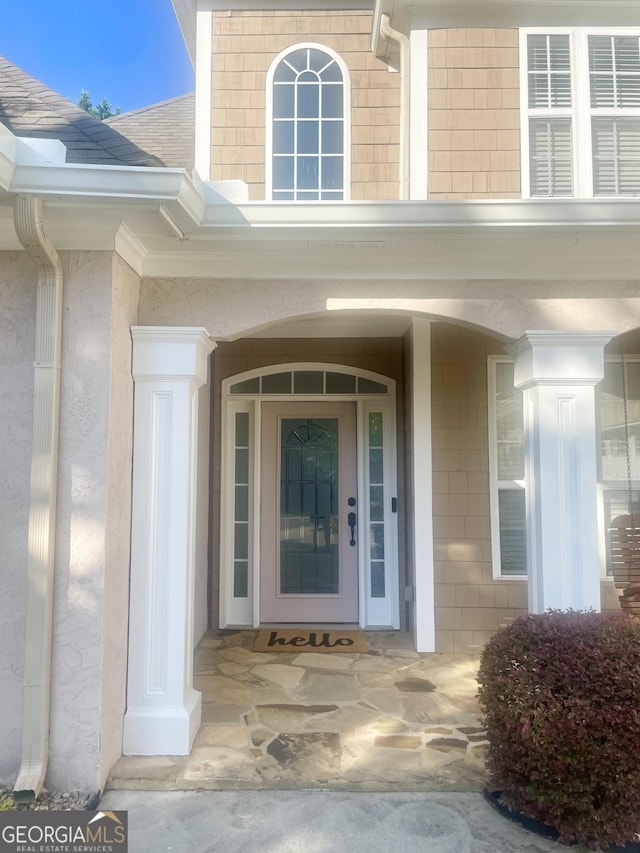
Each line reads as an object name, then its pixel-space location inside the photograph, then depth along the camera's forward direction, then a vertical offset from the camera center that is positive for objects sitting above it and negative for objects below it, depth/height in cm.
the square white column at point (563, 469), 316 +7
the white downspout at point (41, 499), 271 -6
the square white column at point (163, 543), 311 -31
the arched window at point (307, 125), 511 +303
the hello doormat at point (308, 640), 484 -130
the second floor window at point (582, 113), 441 +269
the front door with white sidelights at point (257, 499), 540 -14
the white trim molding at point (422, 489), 477 -5
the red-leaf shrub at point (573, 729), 239 -100
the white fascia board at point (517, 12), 441 +344
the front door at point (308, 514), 545 -27
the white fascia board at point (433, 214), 294 +131
